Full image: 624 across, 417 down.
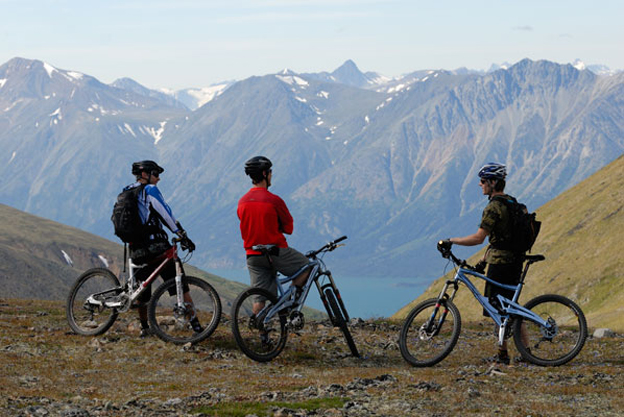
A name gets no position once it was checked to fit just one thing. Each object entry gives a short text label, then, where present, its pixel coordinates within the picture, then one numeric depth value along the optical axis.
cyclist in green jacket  14.47
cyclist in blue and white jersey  16.59
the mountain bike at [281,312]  15.21
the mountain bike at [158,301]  16.45
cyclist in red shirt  15.19
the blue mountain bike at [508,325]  14.61
